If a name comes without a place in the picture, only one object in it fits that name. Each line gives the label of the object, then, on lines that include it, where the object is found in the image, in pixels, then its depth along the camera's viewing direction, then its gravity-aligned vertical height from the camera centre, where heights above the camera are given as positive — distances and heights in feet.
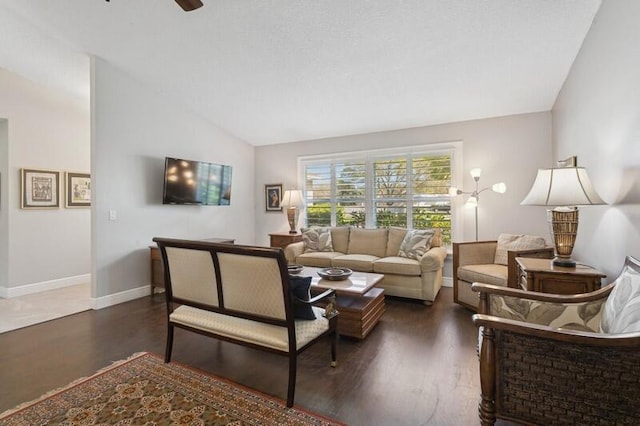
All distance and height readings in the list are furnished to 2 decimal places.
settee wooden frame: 6.17 -2.22
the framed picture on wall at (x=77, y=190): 16.10 +1.07
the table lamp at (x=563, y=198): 6.99 +0.32
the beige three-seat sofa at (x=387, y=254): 12.73 -2.06
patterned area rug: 5.80 -3.88
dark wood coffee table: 9.31 -2.92
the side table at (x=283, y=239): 17.62 -1.59
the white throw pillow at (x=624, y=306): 4.38 -1.44
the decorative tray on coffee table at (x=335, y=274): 10.39 -2.14
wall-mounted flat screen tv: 14.82 +1.43
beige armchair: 11.14 -2.01
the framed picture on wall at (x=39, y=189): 14.45 +0.99
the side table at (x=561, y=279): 6.95 -1.53
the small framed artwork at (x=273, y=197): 20.23 +0.91
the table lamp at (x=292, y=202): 18.12 +0.52
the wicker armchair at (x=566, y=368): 4.08 -2.22
